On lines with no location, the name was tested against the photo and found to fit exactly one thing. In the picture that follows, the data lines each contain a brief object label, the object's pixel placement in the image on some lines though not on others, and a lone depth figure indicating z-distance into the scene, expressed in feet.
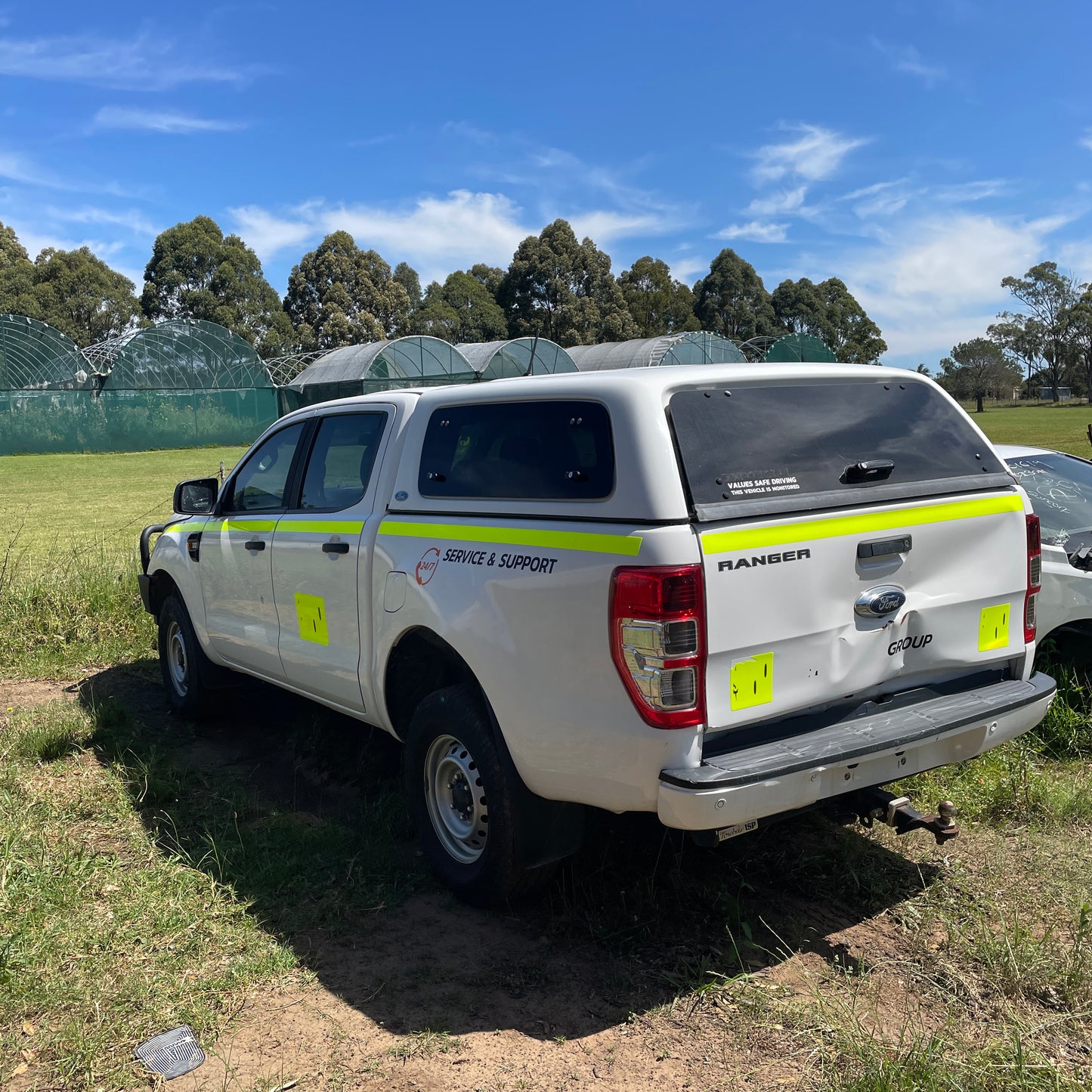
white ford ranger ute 10.18
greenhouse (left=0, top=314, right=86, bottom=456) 124.26
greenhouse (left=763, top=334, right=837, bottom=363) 155.94
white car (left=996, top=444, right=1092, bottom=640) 17.39
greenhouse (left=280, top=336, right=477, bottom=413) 127.34
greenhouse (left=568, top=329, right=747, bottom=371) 139.13
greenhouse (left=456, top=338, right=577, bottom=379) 132.16
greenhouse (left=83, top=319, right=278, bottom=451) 130.72
